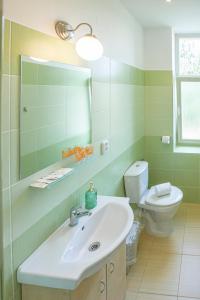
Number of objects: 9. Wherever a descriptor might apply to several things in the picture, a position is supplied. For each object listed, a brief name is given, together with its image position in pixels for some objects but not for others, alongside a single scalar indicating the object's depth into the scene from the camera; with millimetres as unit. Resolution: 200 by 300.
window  3692
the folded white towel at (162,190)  2919
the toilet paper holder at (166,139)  3556
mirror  1302
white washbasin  1199
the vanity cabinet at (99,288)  1233
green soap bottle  1834
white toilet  2800
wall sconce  1593
